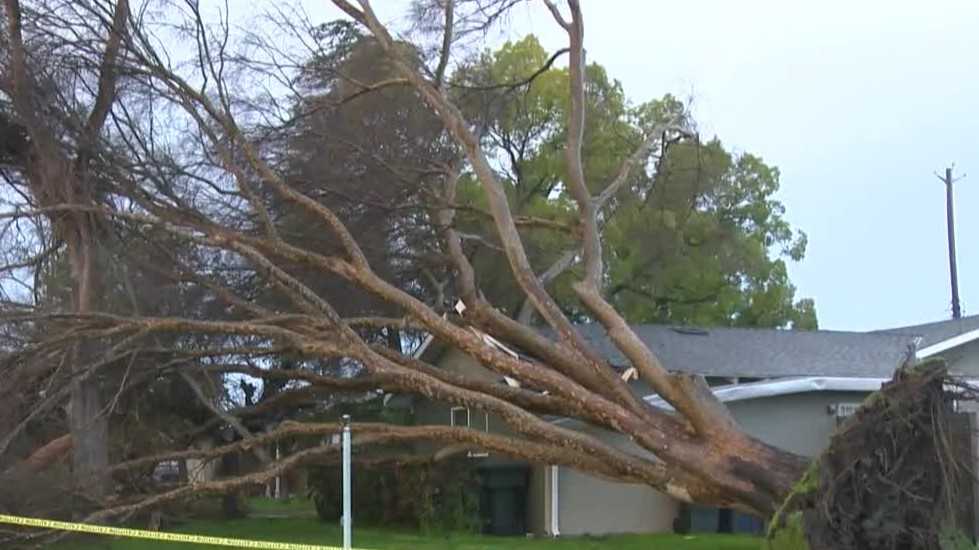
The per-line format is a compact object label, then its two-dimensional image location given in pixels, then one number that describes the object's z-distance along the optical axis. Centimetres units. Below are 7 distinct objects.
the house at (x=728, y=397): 1833
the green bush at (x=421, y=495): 1944
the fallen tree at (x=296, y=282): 1352
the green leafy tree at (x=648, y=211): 2597
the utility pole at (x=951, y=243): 3953
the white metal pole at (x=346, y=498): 762
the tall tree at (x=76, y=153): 1545
